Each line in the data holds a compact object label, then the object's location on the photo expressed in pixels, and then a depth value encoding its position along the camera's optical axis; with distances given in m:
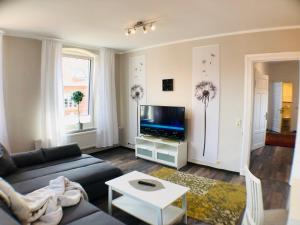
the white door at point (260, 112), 5.64
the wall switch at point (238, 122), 3.93
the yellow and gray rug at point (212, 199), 2.69
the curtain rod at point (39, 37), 3.86
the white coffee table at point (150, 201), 2.24
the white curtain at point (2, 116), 3.73
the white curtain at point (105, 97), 5.26
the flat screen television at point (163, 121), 4.43
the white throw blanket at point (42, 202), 1.80
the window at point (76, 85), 4.91
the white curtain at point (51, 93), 4.26
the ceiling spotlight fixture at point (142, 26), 3.27
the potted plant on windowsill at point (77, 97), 4.86
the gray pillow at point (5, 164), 2.77
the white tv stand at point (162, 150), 4.38
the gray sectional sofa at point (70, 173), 2.03
